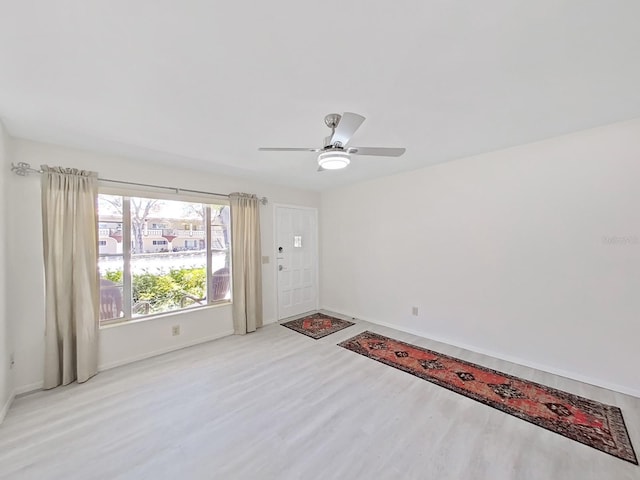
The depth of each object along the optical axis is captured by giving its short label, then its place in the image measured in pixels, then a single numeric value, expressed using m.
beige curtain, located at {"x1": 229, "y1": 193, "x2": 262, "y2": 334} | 3.86
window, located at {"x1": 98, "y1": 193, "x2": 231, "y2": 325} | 3.00
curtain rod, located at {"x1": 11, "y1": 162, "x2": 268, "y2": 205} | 2.42
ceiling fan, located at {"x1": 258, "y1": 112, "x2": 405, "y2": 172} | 1.96
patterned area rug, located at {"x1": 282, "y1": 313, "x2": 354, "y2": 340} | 3.90
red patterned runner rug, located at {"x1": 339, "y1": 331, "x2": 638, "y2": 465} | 1.83
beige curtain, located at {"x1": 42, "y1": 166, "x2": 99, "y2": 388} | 2.50
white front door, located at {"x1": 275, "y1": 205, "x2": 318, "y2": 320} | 4.59
